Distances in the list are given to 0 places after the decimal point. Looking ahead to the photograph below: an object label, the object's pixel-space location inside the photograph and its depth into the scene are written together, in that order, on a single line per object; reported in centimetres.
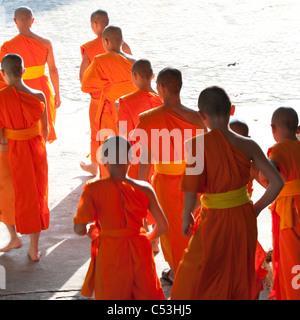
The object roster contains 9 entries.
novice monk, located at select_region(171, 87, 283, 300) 780
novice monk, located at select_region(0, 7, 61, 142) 1509
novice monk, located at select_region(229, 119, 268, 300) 877
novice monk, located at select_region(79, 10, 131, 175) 1487
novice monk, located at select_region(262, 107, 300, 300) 865
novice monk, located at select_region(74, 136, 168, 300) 781
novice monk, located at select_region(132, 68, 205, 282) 979
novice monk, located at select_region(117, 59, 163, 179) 1105
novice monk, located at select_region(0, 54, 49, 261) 1087
